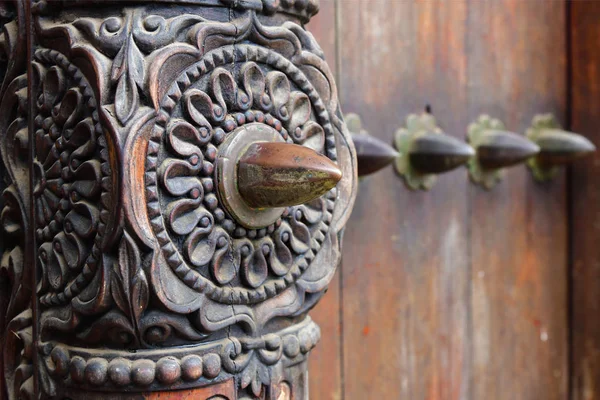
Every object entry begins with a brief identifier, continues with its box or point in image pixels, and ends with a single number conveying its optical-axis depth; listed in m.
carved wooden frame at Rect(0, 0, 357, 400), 0.88
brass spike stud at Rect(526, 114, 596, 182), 1.29
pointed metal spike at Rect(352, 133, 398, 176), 1.09
